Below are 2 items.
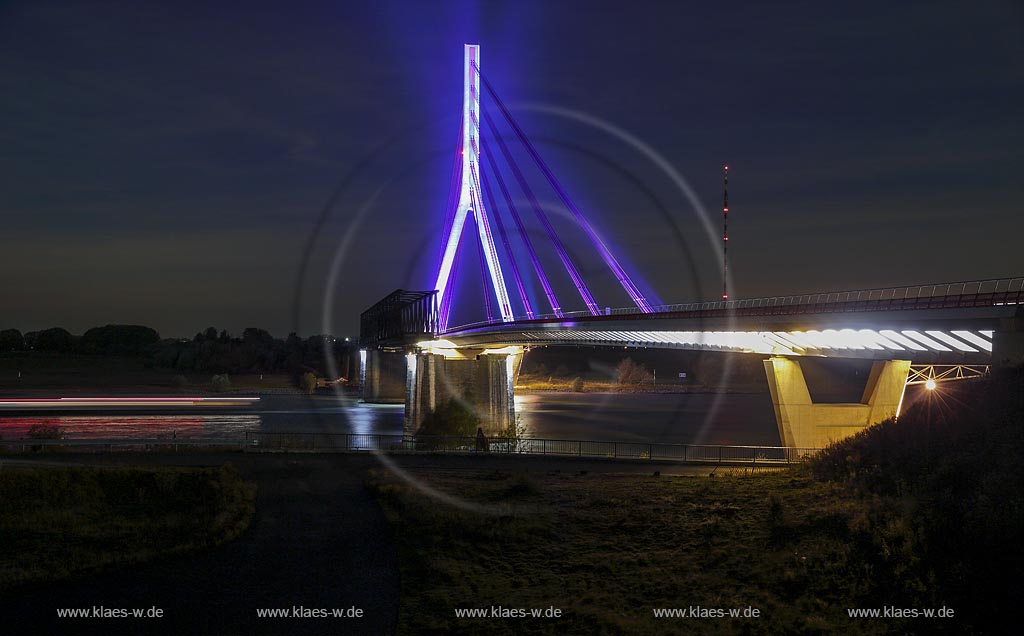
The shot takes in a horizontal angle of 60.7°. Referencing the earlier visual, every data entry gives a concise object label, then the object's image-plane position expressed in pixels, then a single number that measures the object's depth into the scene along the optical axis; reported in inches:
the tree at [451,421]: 2121.1
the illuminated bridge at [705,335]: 1041.5
